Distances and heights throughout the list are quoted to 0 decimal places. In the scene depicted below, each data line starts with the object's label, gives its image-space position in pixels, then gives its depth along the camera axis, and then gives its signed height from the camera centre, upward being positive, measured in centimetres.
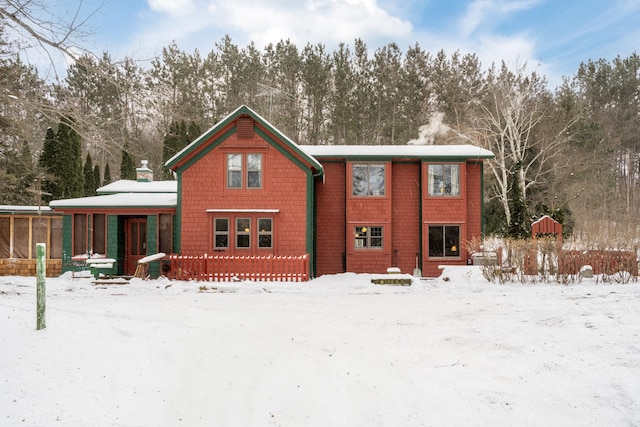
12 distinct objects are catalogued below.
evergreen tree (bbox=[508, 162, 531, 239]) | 2084 +25
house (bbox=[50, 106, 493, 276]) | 1661 +75
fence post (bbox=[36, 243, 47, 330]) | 617 -96
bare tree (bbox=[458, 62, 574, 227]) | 2598 +671
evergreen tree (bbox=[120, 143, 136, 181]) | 3091 +433
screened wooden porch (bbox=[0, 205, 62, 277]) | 1734 -59
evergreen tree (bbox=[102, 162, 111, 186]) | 3015 +357
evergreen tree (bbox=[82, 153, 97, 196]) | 2928 +327
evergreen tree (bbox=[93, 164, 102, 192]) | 3012 +367
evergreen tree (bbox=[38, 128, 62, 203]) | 2405 +393
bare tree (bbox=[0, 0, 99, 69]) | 568 +291
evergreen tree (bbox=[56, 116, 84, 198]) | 2486 +366
